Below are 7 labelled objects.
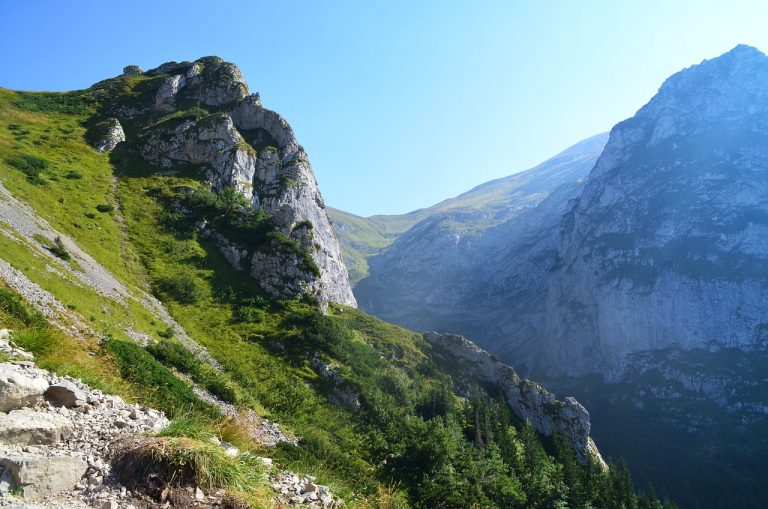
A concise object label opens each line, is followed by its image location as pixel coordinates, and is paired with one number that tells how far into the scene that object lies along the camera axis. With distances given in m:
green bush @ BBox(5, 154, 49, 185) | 61.94
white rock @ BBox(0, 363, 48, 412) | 8.56
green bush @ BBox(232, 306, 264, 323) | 53.88
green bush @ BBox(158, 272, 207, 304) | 53.25
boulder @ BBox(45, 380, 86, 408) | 9.50
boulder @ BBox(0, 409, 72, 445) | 7.99
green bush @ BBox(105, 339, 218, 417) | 21.41
